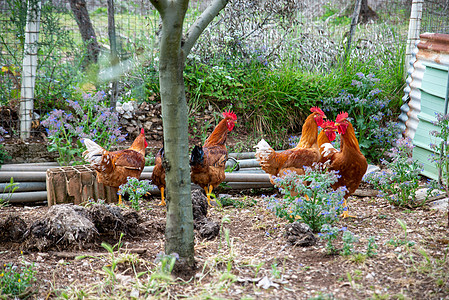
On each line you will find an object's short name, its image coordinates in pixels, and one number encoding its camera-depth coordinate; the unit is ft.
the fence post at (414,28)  22.17
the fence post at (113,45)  18.76
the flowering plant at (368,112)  20.06
